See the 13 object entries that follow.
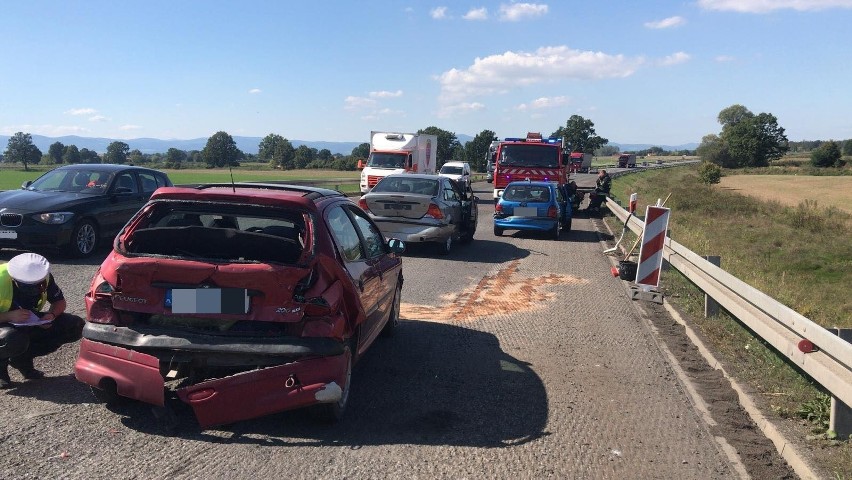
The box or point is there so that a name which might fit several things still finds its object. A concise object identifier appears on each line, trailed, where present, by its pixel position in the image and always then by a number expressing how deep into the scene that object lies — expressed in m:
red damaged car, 4.29
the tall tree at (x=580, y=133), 135.50
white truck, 28.34
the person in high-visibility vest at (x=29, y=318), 4.90
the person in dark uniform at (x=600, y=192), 25.05
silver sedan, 13.09
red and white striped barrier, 9.42
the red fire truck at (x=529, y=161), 22.98
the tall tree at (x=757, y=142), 115.00
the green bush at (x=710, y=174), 60.82
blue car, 16.84
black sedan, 10.78
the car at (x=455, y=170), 35.75
